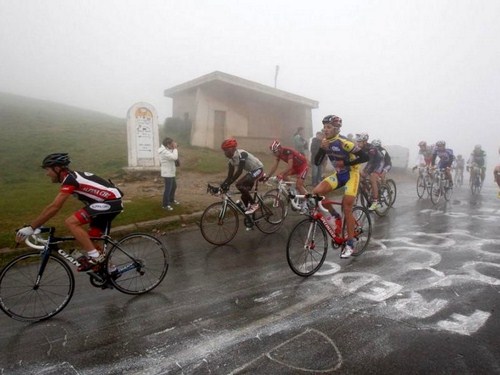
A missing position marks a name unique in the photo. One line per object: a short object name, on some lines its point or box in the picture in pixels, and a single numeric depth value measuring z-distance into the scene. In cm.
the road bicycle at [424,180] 1280
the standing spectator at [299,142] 1681
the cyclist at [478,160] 1672
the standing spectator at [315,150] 1349
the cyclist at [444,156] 1263
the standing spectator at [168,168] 977
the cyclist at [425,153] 1334
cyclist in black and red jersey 446
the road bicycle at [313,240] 551
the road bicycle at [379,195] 1008
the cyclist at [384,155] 1057
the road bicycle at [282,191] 898
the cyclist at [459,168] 2106
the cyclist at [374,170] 994
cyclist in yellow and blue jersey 596
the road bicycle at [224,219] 732
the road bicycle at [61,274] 436
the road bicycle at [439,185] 1261
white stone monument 1404
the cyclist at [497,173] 895
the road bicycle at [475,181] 1599
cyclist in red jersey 899
